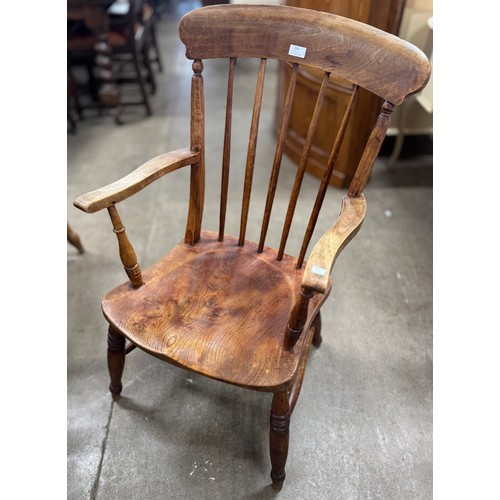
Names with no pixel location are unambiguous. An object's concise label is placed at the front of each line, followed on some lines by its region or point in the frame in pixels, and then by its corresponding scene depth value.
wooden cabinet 1.85
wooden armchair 0.96
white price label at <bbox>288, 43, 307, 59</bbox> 1.04
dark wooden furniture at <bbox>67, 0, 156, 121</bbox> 2.68
